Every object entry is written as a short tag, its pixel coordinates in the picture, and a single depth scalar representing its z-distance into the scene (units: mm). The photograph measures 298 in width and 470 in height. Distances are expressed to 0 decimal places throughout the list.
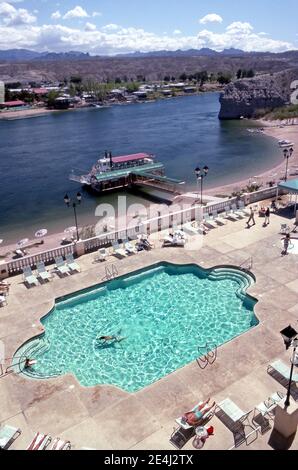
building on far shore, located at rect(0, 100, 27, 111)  127725
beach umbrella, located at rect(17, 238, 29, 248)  28609
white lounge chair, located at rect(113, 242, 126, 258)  20875
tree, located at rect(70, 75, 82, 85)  182412
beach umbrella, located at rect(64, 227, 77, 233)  29653
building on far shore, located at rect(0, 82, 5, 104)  133625
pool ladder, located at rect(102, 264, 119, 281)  18761
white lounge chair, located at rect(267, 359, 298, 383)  12278
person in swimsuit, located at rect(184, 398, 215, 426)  10773
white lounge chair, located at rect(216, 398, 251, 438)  10766
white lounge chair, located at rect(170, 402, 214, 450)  10492
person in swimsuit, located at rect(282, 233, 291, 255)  20341
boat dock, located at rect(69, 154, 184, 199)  45500
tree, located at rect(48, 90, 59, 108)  129000
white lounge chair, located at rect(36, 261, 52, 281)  18938
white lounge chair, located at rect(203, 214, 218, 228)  24044
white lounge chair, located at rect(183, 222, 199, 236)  22984
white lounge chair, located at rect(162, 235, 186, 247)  21750
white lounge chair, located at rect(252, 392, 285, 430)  11039
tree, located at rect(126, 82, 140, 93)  161625
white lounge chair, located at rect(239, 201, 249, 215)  25645
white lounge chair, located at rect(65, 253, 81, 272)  19558
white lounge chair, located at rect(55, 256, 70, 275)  19438
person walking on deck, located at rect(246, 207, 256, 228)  23677
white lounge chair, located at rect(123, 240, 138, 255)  21062
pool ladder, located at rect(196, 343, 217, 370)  13281
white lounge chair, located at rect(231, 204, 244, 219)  24984
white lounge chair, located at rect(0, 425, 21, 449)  10414
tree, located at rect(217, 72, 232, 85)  181800
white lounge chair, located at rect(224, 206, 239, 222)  24827
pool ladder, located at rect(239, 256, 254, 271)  18984
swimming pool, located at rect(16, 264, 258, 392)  13773
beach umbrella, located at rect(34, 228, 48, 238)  29528
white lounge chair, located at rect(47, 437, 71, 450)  10219
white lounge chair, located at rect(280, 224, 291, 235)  22438
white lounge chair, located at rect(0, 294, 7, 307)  16953
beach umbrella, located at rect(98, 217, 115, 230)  31806
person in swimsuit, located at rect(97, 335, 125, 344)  14977
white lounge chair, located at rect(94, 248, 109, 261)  20445
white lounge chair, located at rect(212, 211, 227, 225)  24392
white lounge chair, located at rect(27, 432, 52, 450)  10234
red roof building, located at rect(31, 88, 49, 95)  146162
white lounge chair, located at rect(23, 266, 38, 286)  18594
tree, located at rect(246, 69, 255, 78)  175038
